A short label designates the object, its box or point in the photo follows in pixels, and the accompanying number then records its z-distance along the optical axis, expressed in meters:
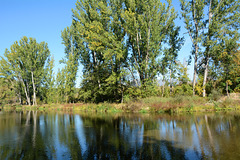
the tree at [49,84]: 43.66
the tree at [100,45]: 27.98
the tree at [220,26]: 25.81
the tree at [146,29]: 26.67
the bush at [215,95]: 23.73
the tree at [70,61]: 41.53
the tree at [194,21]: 27.66
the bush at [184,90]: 27.17
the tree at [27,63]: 42.75
